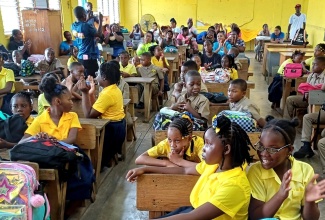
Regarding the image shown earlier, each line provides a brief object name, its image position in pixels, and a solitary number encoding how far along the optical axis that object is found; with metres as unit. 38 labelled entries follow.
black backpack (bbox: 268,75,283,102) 5.12
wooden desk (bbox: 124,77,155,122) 4.59
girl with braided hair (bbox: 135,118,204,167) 1.97
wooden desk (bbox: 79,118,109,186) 2.78
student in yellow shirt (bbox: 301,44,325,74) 5.02
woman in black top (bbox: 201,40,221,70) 5.30
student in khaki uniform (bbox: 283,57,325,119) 4.09
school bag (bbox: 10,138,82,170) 2.04
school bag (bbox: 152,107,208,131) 2.56
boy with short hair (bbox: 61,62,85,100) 3.51
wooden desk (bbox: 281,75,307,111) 4.64
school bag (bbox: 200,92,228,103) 3.27
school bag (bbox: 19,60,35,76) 4.72
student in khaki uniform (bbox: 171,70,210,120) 2.80
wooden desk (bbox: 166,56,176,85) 6.49
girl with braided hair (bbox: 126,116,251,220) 1.32
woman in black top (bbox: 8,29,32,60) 6.15
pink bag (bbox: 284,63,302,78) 4.64
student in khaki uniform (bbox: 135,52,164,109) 5.14
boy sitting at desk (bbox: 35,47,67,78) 5.03
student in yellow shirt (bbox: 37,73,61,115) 2.96
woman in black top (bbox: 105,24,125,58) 7.55
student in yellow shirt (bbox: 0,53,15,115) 3.75
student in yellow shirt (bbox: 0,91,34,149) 2.62
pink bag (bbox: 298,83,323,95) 3.97
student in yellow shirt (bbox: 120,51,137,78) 5.08
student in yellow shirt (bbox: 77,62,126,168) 2.95
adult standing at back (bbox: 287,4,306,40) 9.52
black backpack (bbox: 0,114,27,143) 2.54
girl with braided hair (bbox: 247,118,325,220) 1.42
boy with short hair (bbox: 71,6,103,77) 4.86
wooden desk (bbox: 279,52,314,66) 6.24
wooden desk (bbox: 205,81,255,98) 3.98
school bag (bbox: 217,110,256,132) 2.40
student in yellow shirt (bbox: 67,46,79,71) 5.91
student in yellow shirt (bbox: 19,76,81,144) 2.43
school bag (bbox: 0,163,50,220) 1.69
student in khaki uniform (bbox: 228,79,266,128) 2.74
